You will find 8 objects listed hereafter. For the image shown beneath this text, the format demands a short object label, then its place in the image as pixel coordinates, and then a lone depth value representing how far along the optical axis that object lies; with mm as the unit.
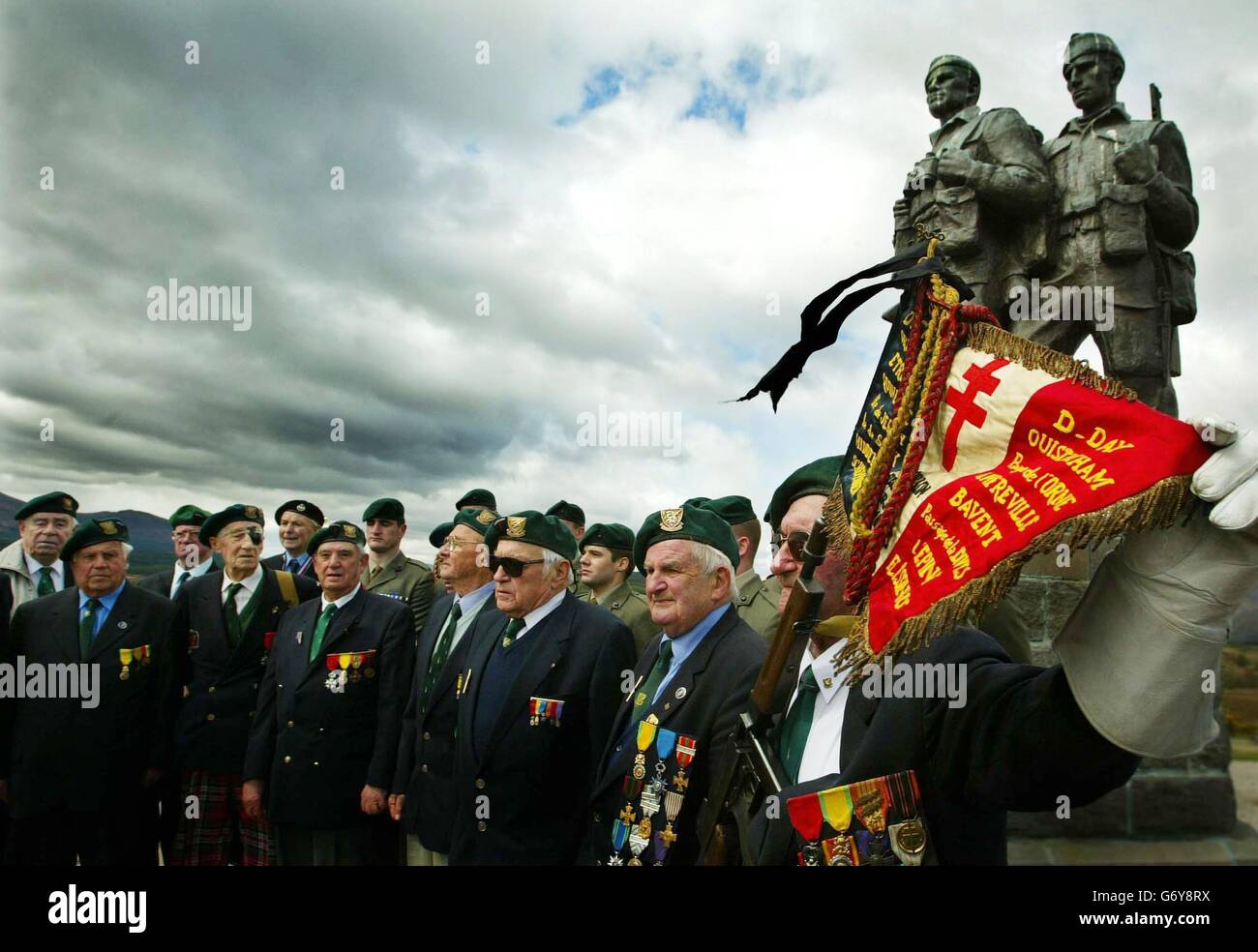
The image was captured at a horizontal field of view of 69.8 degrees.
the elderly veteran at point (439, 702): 4402
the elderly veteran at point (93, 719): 5113
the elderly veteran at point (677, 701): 2988
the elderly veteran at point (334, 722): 4930
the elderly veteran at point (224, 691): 5383
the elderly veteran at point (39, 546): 6320
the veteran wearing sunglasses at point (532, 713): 3861
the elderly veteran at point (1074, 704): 1553
